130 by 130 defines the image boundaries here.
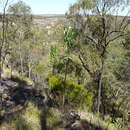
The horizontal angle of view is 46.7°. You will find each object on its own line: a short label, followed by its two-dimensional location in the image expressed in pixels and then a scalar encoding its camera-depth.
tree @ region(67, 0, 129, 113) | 11.26
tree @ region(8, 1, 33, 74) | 21.00
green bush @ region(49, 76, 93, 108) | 10.57
